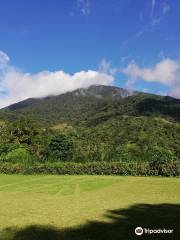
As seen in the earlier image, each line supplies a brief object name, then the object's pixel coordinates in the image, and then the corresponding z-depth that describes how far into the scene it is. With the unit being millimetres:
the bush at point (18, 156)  41945
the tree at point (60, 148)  45494
